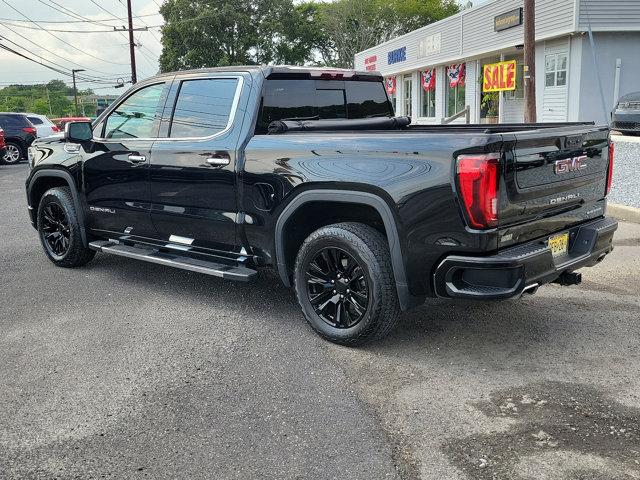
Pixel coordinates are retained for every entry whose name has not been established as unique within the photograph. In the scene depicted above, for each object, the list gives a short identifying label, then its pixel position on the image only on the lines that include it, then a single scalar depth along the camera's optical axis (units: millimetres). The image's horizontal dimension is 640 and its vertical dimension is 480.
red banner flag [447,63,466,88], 26219
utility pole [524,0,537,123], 11062
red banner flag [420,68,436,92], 29156
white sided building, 17577
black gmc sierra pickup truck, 3719
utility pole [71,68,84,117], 79462
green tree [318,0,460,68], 53531
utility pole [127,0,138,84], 40803
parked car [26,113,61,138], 21770
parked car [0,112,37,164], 20891
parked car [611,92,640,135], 13281
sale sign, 17094
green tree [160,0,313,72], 53625
